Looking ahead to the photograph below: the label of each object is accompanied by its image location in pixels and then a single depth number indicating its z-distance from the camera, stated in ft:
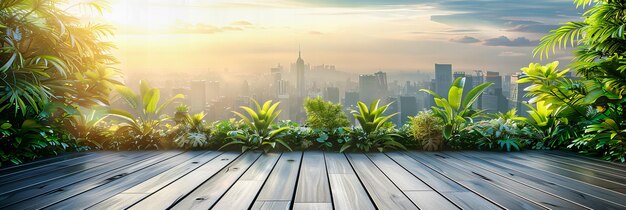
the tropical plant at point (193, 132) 14.23
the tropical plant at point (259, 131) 13.87
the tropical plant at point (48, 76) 11.36
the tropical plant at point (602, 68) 11.74
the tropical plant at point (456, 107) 14.38
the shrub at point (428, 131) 14.14
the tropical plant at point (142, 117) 14.70
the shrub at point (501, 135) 14.15
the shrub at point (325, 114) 14.96
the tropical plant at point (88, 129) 14.55
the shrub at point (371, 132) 13.94
